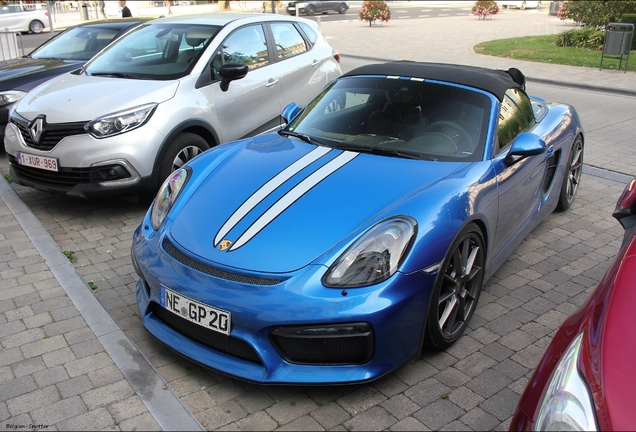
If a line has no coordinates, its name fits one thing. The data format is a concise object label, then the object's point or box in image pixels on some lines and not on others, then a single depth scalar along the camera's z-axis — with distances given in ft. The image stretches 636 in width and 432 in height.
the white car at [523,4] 137.28
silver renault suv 17.83
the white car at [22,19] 89.21
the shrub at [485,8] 101.92
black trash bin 44.52
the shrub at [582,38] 57.88
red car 6.26
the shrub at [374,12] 91.09
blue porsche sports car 9.87
